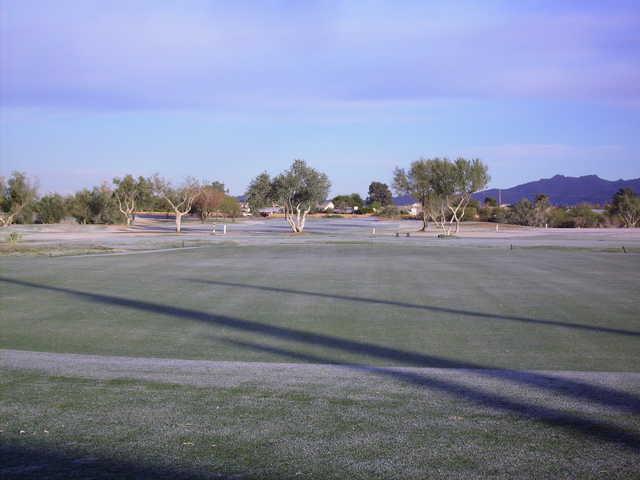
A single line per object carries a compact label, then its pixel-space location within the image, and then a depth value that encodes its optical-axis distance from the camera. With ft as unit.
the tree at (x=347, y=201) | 593.30
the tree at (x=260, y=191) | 206.18
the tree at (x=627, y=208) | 262.26
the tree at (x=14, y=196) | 236.02
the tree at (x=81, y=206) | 281.95
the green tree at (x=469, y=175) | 198.39
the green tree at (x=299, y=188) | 201.57
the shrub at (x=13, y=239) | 127.82
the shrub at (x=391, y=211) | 391.24
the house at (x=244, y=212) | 420.60
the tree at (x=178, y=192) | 230.27
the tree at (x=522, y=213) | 296.92
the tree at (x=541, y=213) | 292.61
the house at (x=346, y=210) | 525.75
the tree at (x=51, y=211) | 286.46
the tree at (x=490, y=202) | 404.26
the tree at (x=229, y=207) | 361.61
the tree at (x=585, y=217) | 276.21
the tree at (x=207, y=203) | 310.65
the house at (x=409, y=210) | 470.47
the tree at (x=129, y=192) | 265.93
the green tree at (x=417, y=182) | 211.20
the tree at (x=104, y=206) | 275.80
